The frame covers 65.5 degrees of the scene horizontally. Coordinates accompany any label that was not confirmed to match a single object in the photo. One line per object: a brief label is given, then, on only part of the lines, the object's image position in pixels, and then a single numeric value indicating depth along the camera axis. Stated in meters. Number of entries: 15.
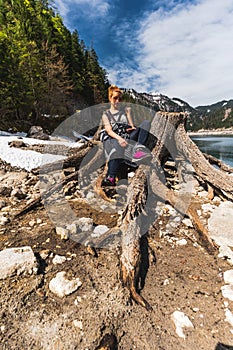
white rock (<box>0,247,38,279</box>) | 1.82
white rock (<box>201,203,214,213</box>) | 3.26
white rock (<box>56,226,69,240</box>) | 2.53
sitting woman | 3.73
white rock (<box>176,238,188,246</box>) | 2.54
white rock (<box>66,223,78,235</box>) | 2.63
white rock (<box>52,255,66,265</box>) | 2.09
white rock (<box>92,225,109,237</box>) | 2.60
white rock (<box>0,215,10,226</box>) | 2.84
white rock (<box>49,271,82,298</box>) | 1.72
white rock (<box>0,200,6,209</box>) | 3.43
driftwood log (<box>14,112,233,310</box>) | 2.30
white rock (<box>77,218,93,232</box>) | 2.71
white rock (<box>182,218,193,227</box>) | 2.89
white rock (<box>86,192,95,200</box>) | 3.82
